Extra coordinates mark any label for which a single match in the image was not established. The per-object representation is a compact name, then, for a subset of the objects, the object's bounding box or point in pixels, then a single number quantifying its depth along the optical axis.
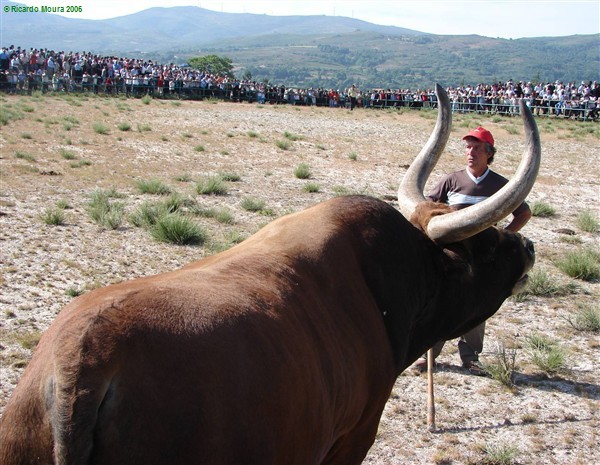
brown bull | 2.27
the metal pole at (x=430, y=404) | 5.80
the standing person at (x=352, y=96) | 50.47
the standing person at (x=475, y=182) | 6.26
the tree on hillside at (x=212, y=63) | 149.50
